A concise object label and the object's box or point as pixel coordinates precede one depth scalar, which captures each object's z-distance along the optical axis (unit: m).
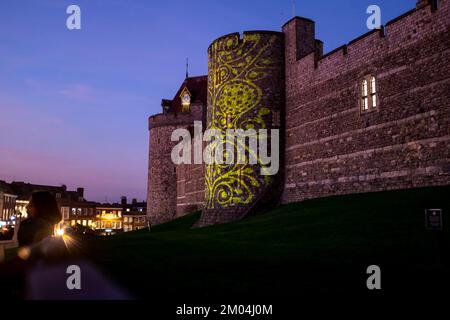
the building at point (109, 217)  91.05
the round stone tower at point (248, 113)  23.05
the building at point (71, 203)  80.19
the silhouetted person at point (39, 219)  4.80
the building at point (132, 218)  97.31
